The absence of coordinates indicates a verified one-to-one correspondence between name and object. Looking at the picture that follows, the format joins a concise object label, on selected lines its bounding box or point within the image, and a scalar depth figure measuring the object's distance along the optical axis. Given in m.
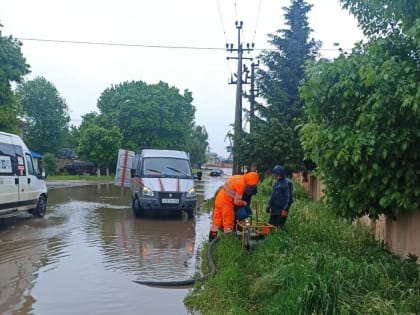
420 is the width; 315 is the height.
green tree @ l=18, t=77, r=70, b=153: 54.06
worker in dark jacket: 8.72
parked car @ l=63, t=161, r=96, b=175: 53.56
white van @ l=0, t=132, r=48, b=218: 11.00
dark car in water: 73.19
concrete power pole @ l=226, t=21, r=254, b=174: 19.73
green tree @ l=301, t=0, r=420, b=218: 4.91
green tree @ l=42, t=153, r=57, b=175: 45.44
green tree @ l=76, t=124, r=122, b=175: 43.75
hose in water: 6.34
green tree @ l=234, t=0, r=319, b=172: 17.62
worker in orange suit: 8.27
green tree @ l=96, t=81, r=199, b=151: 50.19
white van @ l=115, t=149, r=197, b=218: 13.34
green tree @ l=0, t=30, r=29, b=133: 22.92
